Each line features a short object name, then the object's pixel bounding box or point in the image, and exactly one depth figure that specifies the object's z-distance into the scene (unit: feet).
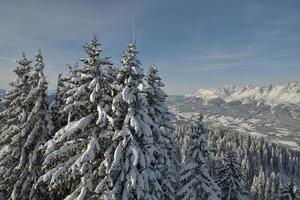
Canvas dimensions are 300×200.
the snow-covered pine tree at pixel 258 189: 369.26
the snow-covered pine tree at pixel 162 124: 75.51
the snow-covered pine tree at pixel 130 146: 59.98
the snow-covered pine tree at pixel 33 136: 85.15
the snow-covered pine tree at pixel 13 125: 87.58
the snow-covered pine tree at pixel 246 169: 417.79
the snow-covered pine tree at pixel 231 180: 141.49
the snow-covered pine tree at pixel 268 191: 341.82
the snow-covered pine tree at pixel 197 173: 94.73
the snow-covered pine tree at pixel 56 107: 87.18
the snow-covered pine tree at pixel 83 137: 62.13
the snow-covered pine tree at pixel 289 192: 134.31
